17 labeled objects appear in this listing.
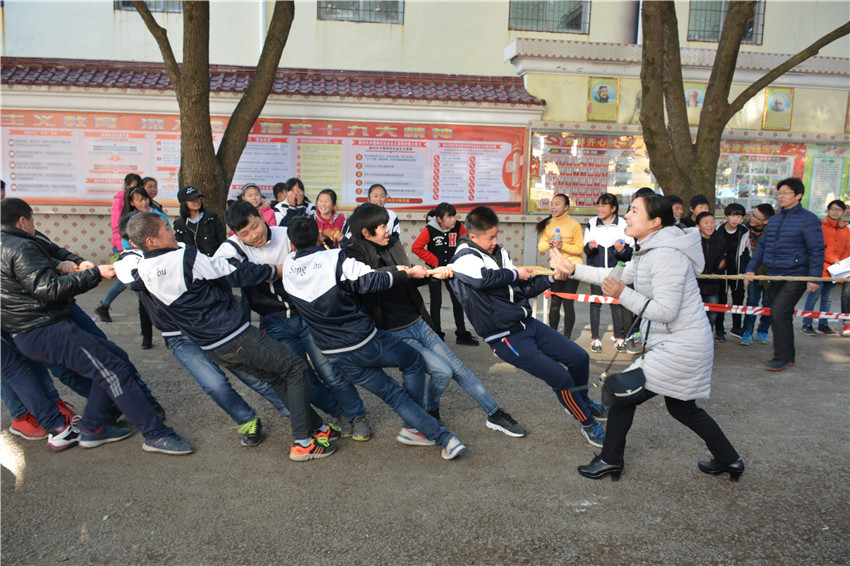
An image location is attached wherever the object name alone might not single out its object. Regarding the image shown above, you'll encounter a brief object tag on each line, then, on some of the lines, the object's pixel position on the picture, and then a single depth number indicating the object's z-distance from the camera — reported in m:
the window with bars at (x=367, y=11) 13.16
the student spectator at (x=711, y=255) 7.07
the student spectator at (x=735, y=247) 7.49
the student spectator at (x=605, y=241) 6.71
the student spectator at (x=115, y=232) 6.82
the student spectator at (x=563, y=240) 6.80
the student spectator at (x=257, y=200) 7.70
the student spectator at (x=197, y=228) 6.40
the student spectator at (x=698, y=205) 7.27
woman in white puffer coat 3.41
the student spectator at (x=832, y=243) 8.02
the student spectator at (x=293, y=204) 7.12
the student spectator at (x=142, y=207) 6.23
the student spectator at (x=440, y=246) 6.60
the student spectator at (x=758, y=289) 7.38
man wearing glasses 6.11
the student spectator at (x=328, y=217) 6.74
